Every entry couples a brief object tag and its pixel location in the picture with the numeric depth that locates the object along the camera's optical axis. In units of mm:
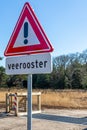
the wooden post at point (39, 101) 11202
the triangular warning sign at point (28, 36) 2273
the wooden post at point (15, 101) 10043
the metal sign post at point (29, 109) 2209
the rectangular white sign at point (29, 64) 2228
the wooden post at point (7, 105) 10777
